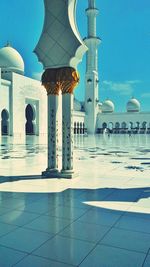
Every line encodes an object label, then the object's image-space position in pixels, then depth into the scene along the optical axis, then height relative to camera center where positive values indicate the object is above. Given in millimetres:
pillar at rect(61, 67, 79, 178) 5699 +414
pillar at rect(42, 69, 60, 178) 5848 +445
